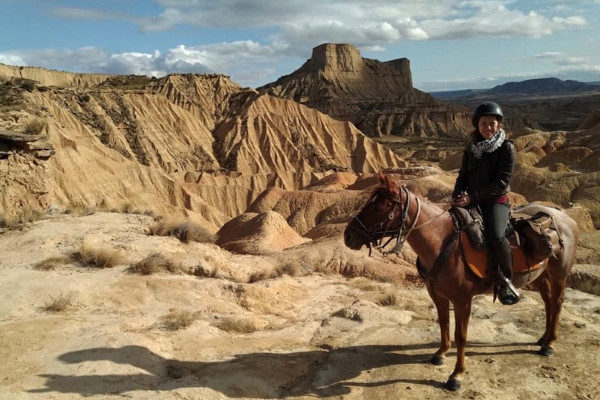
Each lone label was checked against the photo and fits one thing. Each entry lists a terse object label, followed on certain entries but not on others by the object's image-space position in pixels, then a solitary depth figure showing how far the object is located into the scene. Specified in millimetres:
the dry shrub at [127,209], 14631
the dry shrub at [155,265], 8812
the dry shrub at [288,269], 11345
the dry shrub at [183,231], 11258
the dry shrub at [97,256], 8883
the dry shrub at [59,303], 7152
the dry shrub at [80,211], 12836
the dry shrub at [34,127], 16078
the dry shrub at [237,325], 7320
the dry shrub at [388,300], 9211
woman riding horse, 5668
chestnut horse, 5645
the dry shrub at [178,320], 7049
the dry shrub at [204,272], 9617
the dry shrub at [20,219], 10714
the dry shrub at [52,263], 8547
